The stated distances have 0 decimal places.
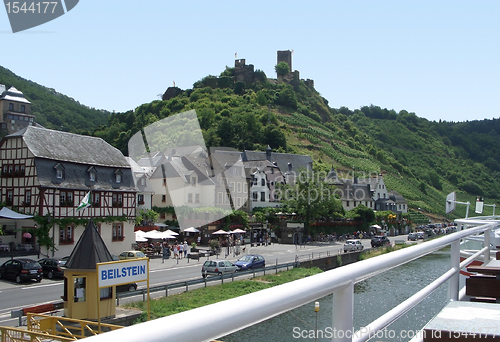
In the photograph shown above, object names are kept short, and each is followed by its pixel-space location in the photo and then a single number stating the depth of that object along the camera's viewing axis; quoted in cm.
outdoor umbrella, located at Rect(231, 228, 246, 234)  4383
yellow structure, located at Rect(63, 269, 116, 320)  1611
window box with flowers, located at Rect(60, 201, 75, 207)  3403
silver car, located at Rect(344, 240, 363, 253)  4406
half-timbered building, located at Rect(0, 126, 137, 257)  3325
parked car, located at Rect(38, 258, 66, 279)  2697
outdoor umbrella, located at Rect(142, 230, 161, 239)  3667
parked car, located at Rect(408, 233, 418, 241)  5928
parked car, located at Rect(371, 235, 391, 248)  4903
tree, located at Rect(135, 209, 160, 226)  4356
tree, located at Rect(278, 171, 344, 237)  5394
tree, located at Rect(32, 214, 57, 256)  3209
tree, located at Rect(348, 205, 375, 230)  6550
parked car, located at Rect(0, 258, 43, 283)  2491
